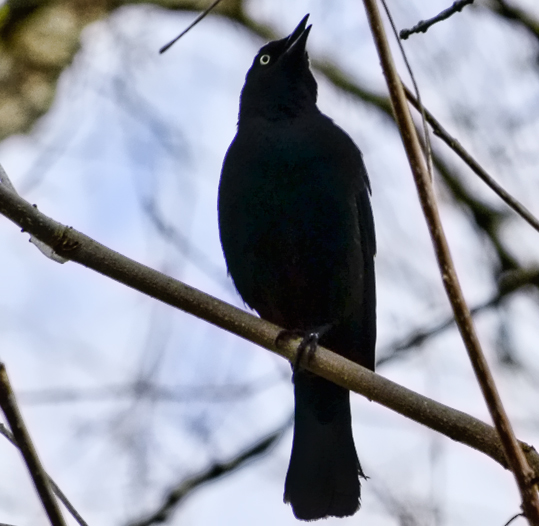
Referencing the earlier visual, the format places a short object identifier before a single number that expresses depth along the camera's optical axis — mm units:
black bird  4599
